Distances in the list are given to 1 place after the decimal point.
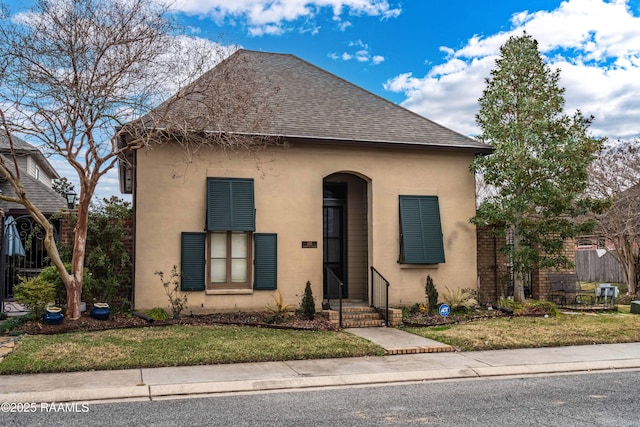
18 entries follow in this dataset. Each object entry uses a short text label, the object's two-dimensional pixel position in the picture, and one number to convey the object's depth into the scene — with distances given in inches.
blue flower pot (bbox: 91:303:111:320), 434.9
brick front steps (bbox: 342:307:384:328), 470.3
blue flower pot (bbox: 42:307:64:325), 408.2
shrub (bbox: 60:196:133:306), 462.9
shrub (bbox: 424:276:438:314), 516.7
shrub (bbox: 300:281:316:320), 469.1
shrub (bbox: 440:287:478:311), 522.3
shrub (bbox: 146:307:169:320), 462.6
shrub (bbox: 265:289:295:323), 460.1
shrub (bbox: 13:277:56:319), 415.8
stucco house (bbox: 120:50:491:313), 486.3
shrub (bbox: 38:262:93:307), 442.9
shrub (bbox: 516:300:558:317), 513.3
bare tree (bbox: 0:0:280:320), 397.1
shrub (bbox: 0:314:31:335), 393.4
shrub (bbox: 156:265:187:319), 478.1
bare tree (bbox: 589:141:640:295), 737.6
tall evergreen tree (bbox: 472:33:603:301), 533.6
